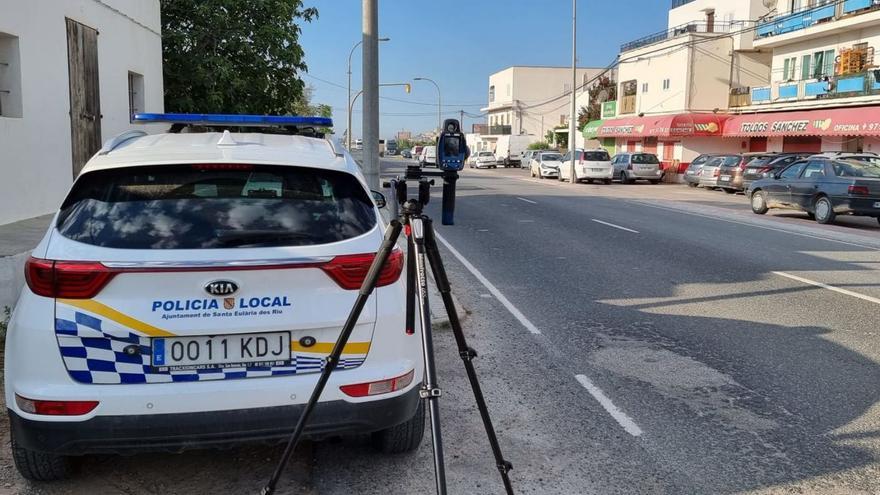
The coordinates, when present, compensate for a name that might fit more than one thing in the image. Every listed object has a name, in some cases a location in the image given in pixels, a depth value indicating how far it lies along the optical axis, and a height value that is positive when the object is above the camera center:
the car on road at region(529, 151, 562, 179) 39.11 -0.34
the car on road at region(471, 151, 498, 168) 57.75 -0.20
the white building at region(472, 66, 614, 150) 91.25 +7.30
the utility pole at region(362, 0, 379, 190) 9.20 +0.94
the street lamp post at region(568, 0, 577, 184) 35.04 +2.18
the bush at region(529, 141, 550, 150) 69.19 +1.14
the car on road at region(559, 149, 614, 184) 34.88 -0.35
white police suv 3.07 -0.68
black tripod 2.96 -0.61
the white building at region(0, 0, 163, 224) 9.18 +0.94
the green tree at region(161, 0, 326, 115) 18.70 +2.72
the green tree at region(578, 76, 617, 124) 60.03 +5.25
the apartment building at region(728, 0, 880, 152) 28.11 +3.30
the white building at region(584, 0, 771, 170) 38.53 +4.54
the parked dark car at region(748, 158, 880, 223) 16.08 -0.64
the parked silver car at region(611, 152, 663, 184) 36.00 -0.43
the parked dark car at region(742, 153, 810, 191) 26.69 -0.16
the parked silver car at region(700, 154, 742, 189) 29.37 -0.33
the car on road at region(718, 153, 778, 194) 28.12 -0.53
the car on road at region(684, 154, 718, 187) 31.44 -0.48
